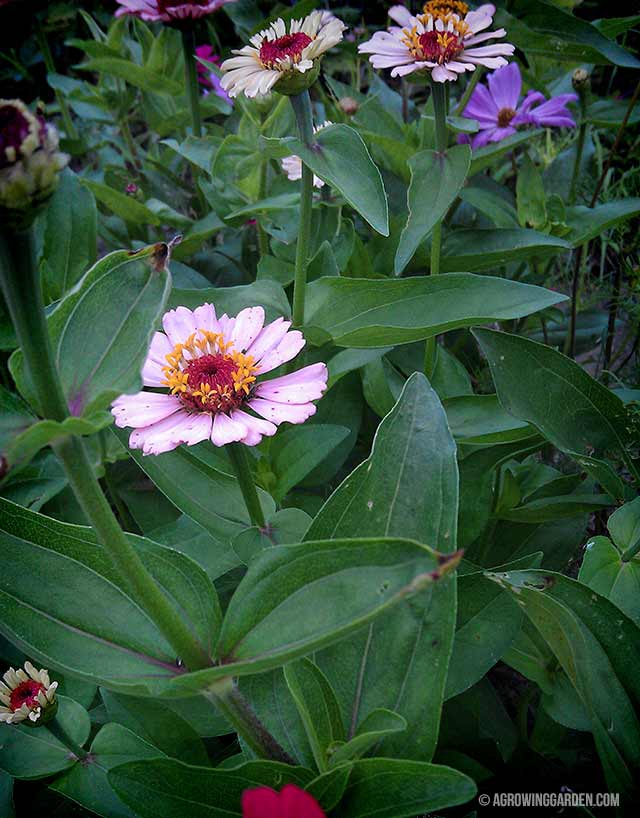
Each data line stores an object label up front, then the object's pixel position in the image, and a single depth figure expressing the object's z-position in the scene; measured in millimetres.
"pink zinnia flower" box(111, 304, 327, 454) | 287
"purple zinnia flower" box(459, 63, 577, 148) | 473
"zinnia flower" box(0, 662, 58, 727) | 291
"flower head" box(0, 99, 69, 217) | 176
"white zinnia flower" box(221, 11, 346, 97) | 329
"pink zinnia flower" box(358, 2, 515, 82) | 368
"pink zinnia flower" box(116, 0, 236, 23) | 456
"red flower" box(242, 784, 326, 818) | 221
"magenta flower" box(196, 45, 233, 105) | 557
